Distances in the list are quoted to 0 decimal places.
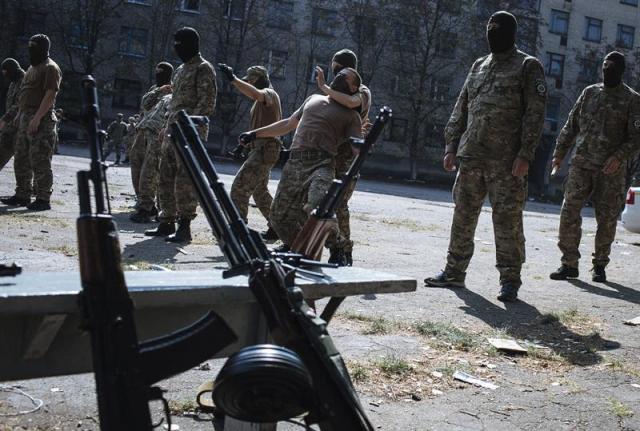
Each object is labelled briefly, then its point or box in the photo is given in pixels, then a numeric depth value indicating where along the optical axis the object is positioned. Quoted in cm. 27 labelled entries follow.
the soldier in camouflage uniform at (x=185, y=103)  868
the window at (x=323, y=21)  4897
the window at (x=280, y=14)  4841
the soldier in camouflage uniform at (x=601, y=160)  825
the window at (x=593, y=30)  5584
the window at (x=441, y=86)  5031
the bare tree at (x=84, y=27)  4412
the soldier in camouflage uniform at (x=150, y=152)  1032
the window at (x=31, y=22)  4481
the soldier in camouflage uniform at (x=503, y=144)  660
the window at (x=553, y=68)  5456
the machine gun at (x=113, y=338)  200
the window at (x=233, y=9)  4641
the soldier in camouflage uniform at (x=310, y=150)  650
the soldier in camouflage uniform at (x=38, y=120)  1025
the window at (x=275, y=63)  4828
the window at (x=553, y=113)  5372
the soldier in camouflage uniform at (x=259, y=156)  900
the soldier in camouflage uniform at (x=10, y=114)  1101
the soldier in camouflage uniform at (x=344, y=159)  681
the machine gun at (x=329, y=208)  326
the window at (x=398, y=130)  5048
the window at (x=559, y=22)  5475
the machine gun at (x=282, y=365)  200
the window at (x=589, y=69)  5456
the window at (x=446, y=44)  4968
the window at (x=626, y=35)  5625
